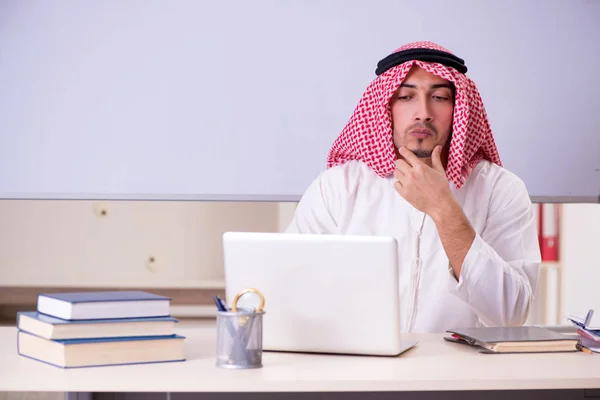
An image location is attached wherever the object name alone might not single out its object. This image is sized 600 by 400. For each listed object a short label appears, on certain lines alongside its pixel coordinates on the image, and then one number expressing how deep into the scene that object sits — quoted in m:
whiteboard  4.42
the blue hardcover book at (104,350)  2.61
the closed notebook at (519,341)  2.81
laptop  2.70
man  3.63
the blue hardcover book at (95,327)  2.63
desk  2.49
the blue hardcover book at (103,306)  2.65
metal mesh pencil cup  2.62
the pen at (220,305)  2.65
